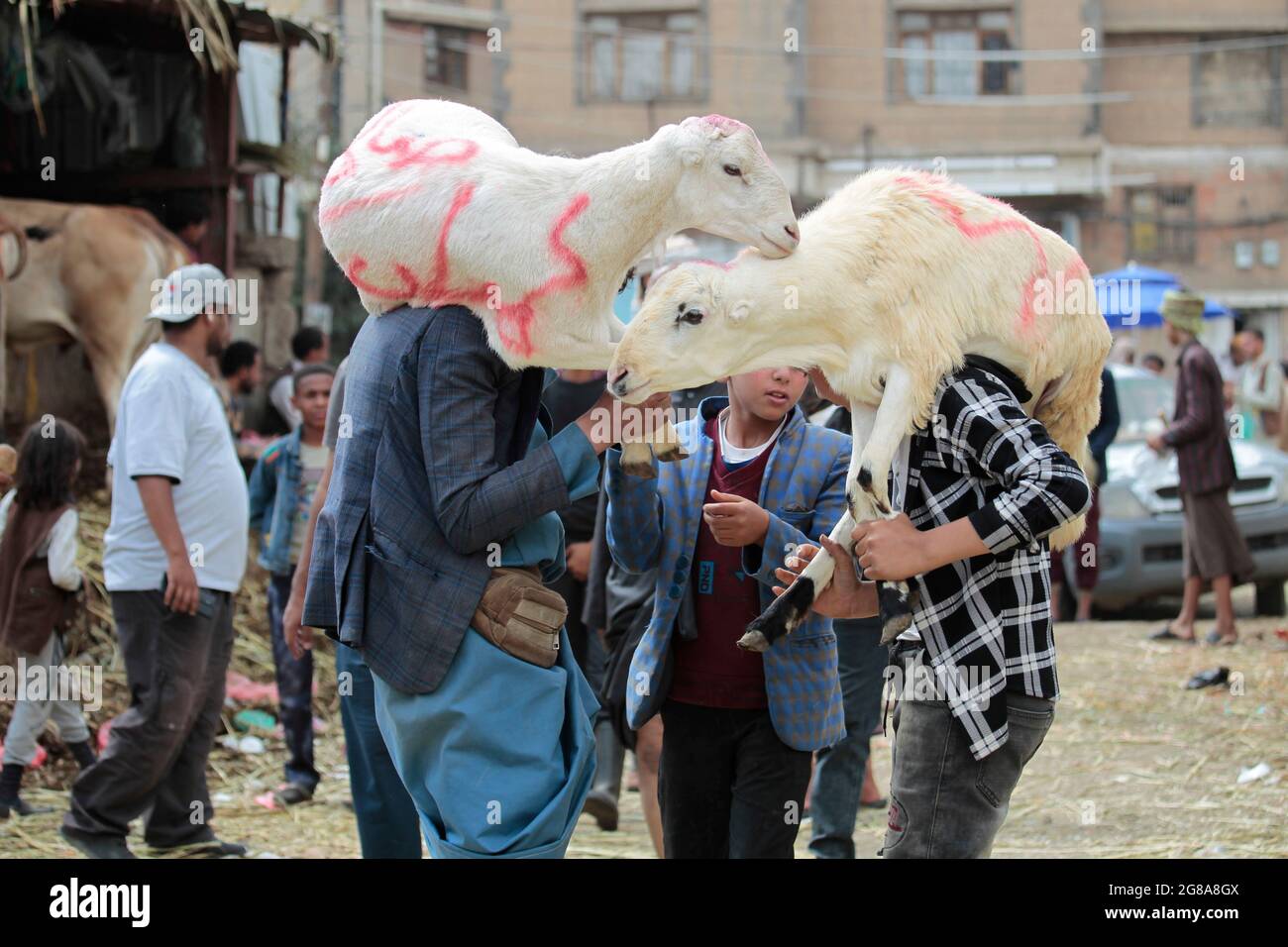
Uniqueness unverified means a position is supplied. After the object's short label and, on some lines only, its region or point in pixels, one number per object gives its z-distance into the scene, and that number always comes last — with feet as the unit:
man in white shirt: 16.33
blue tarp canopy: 55.11
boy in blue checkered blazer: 11.72
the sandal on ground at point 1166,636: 30.53
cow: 25.35
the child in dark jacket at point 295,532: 20.08
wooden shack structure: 26.81
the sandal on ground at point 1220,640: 29.66
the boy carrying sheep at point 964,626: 8.78
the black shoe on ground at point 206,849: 17.26
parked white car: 32.30
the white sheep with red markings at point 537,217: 9.23
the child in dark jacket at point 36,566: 17.80
